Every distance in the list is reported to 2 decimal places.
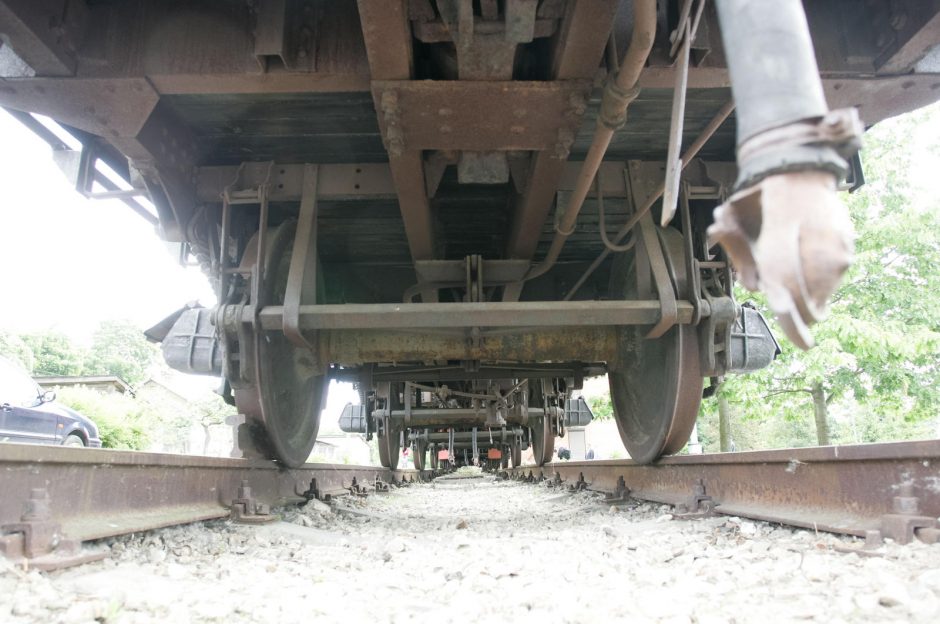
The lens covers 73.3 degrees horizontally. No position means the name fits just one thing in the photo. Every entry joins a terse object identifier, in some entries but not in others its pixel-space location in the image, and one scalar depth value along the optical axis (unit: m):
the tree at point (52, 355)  36.97
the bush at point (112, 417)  17.19
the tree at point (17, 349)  34.50
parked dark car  7.72
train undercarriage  2.38
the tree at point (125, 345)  59.38
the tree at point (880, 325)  8.27
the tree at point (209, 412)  36.94
